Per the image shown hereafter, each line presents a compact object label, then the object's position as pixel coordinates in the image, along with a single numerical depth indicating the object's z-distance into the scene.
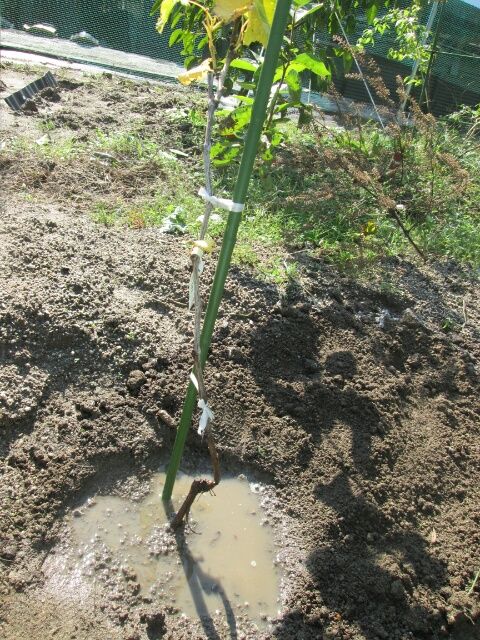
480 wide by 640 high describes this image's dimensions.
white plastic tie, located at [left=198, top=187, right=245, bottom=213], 1.62
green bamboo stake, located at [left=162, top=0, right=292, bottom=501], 1.43
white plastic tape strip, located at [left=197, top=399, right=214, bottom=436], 1.79
